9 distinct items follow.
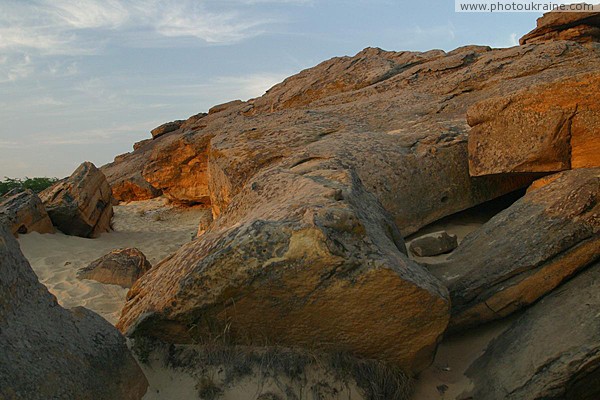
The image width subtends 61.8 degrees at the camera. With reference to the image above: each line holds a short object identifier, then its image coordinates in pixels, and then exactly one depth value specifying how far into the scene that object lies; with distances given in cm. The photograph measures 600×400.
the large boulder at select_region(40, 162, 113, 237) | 998
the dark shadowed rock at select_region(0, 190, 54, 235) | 874
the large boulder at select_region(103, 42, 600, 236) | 590
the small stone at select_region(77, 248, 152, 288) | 697
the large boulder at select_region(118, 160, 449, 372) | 303
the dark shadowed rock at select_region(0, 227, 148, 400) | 229
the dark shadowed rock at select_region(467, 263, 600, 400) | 307
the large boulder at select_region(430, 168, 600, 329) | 386
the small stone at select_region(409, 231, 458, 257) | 508
